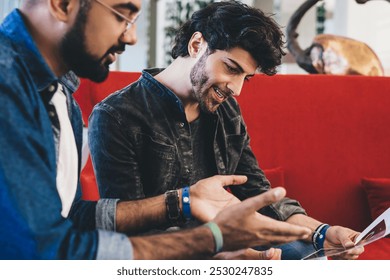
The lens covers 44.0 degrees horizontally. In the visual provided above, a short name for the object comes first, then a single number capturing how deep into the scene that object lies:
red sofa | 1.11
